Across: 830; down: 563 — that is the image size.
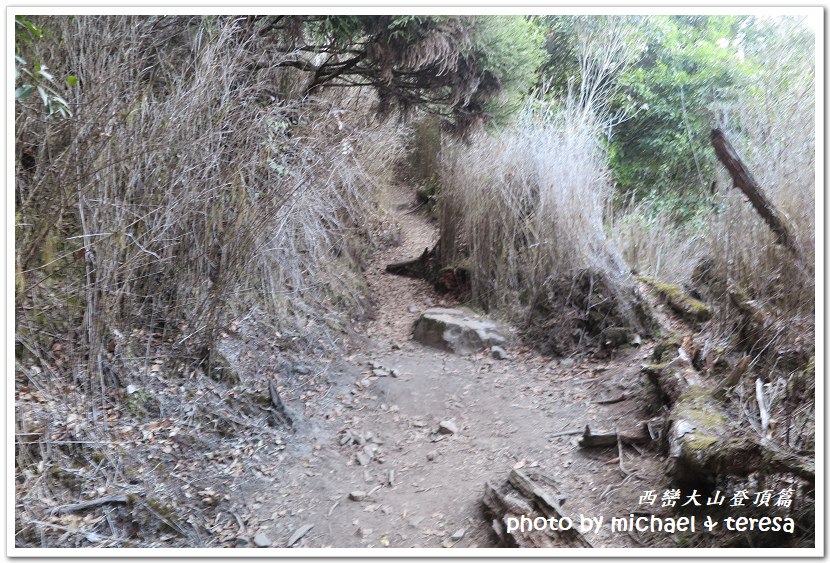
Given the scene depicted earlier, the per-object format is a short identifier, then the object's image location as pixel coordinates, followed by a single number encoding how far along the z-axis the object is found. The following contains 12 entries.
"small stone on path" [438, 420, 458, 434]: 2.91
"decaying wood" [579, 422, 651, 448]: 2.42
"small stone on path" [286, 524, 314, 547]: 1.94
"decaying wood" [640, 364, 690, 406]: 2.56
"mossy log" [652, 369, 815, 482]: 1.61
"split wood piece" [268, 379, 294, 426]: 2.86
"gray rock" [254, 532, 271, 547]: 1.94
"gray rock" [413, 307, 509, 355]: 4.12
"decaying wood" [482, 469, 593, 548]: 1.73
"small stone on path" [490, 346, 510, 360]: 3.97
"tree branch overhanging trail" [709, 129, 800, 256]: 2.34
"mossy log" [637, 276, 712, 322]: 3.41
